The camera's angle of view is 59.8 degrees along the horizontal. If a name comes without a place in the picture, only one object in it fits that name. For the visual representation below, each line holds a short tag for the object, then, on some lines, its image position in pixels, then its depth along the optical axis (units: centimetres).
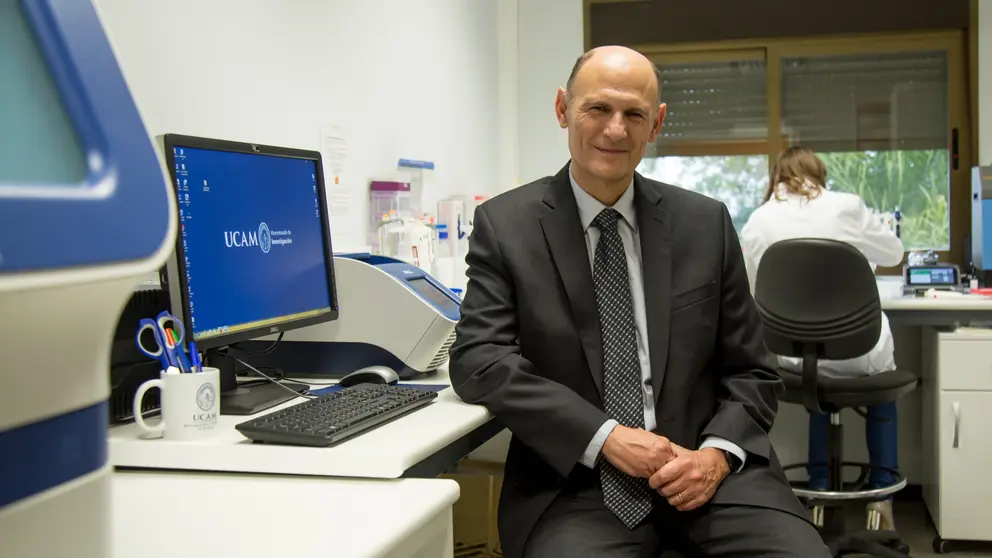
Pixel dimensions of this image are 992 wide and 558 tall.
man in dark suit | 139
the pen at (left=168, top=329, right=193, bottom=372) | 128
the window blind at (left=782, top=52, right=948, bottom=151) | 423
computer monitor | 133
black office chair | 257
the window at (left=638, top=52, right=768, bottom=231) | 445
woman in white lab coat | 300
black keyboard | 119
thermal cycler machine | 172
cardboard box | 208
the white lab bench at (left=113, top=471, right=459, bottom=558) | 85
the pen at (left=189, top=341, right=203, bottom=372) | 129
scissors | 127
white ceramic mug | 123
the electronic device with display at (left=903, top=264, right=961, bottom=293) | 330
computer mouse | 167
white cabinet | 292
